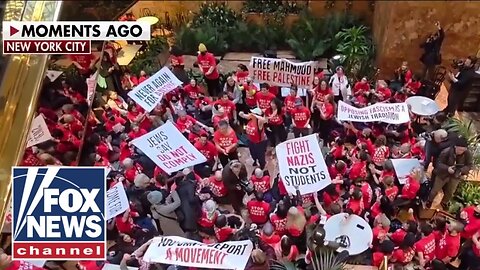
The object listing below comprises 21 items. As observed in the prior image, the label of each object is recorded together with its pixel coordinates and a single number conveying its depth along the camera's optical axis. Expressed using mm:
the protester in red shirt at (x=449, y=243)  8828
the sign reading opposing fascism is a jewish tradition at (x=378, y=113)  10617
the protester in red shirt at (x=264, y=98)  11070
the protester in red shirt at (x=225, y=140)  10445
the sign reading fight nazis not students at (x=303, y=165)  9547
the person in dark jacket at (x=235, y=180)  9664
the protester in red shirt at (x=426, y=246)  8891
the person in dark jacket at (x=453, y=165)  9789
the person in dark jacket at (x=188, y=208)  9625
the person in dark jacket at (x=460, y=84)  10789
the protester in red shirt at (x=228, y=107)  11131
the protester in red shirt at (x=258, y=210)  9391
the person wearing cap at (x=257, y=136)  10672
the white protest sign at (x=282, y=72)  11148
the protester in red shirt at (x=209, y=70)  11977
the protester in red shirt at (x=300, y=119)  10742
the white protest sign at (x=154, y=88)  11094
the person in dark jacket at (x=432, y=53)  11250
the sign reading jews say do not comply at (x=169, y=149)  10023
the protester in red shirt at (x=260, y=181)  9531
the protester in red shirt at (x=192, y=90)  11727
